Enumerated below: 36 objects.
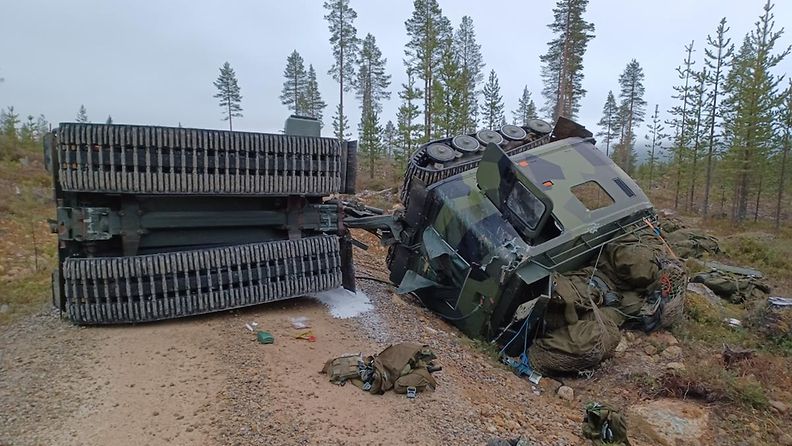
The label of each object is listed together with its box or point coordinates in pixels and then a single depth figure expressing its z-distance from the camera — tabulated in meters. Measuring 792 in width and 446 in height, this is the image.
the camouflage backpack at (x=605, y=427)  3.89
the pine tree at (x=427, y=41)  26.27
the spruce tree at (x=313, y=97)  43.69
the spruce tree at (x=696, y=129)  32.50
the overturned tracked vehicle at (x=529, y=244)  5.81
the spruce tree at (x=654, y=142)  45.97
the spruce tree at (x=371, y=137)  30.73
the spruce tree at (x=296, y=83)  42.62
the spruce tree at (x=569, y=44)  26.42
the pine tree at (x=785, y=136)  25.23
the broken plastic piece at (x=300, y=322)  5.12
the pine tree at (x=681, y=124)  34.78
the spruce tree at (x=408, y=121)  26.33
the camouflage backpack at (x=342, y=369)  3.96
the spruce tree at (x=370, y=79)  36.06
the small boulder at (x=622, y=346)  6.28
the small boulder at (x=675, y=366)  5.72
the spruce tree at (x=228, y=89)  44.72
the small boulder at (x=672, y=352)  6.28
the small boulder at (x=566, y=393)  5.10
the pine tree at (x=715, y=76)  28.76
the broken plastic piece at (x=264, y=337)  4.56
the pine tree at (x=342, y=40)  31.39
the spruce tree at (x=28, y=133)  20.04
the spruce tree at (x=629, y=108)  47.78
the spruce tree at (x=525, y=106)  52.25
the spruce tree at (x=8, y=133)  16.89
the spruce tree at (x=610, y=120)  53.62
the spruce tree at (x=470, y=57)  35.09
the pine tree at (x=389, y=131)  49.47
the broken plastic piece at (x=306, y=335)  4.80
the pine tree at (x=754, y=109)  24.30
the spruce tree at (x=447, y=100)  23.25
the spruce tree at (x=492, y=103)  38.97
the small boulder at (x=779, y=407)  4.71
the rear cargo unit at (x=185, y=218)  4.61
